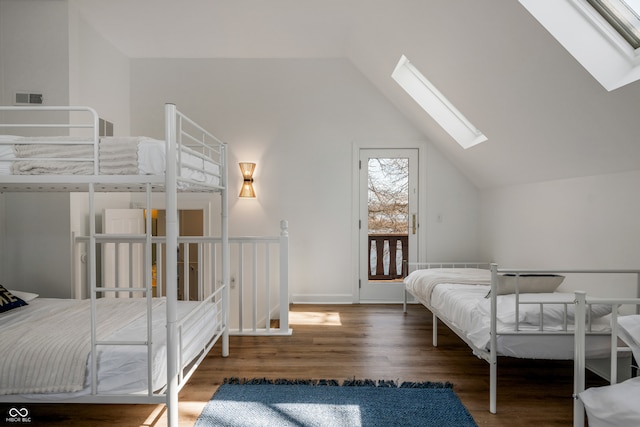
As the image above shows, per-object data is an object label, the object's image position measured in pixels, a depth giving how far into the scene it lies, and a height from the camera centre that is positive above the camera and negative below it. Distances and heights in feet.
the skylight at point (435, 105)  12.99 +3.40
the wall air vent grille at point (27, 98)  11.22 +2.99
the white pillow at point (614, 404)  4.82 -2.47
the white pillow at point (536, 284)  8.93 -1.69
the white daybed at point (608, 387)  5.04 -2.35
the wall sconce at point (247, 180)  15.31 +1.02
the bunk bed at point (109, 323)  6.35 -2.18
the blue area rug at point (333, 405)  7.27 -3.82
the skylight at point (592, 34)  6.76 +2.95
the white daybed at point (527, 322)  7.50 -2.22
